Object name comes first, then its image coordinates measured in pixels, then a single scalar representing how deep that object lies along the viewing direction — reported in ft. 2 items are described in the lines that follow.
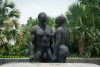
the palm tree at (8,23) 44.07
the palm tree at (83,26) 50.46
